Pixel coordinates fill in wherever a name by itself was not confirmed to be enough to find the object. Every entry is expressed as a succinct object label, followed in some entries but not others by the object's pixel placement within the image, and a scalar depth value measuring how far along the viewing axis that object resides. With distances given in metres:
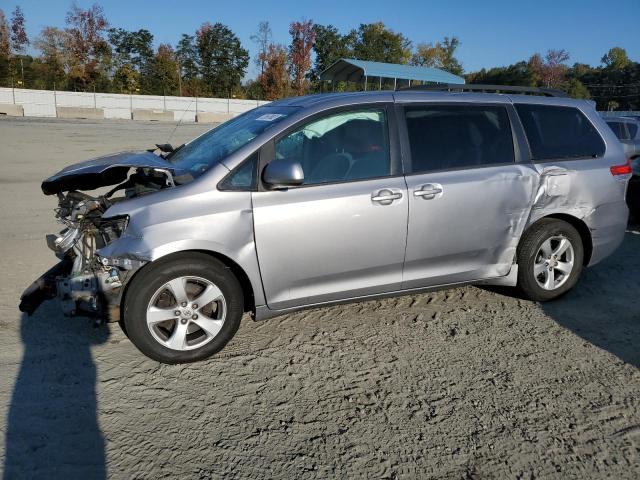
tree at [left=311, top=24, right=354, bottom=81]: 65.16
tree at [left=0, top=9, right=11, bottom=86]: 49.31
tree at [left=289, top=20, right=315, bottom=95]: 59.72
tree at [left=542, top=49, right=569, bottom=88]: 76.12
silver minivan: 3.42
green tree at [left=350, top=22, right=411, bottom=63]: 73.25
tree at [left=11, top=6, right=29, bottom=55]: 53.53
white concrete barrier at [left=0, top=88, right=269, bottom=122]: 39.88
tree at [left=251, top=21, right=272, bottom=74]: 58.09
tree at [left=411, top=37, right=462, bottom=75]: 78.62
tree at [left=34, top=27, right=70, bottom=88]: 51.47
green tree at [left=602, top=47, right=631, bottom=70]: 77.56
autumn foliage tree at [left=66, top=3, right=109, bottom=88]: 52.38
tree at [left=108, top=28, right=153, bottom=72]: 56.09
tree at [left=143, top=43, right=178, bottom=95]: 54.59
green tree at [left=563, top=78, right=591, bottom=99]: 64.94
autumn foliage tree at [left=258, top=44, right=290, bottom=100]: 57.12
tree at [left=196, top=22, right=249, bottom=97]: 57.44
